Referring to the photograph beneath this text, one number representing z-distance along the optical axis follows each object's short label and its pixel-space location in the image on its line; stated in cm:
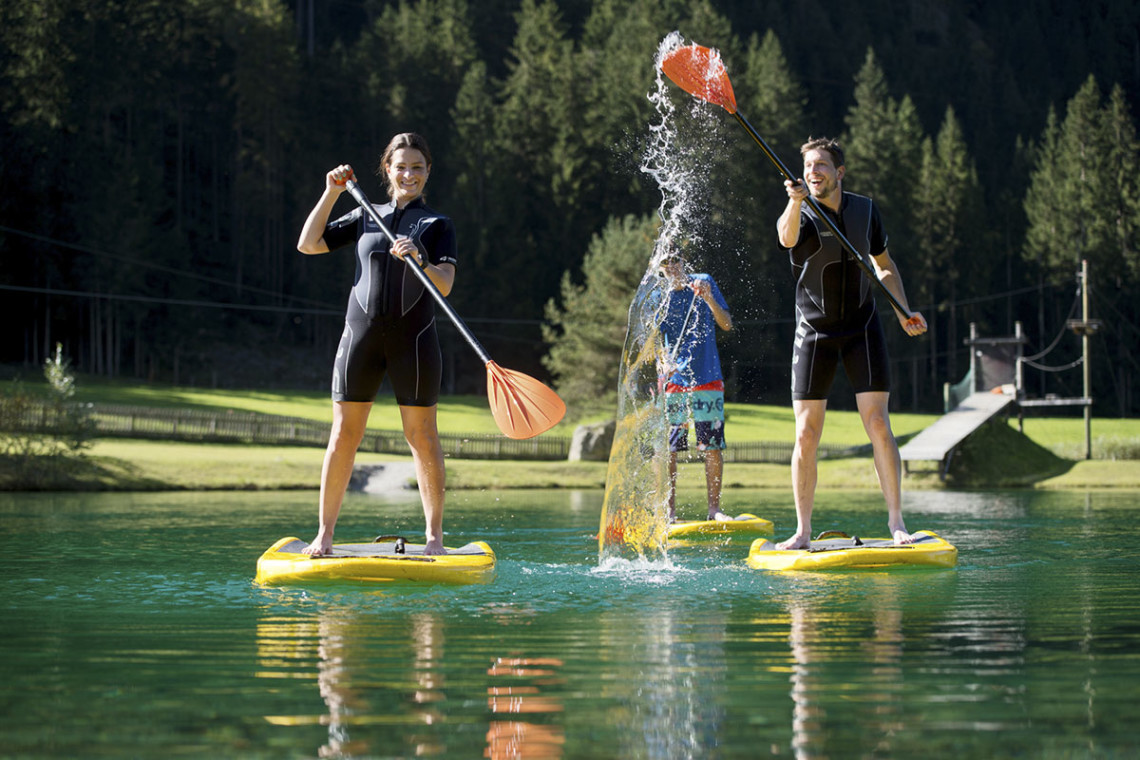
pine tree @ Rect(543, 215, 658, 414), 4075
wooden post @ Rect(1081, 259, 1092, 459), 2695
